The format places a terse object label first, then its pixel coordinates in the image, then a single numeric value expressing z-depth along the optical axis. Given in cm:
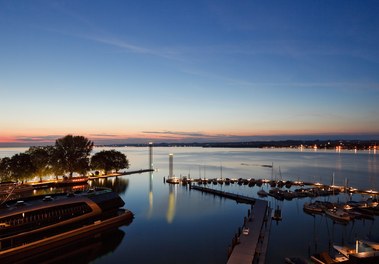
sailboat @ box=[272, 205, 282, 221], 3615
